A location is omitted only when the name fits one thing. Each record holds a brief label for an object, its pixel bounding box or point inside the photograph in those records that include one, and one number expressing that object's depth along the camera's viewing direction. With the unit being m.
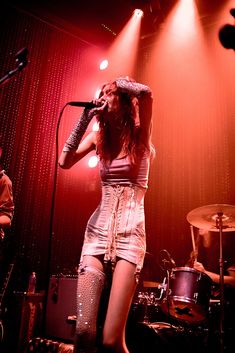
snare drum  4.21
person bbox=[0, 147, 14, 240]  4.39
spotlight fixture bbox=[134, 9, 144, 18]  6.87
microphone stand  2.59
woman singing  1.99
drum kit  4.21
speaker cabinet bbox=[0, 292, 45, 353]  4.54
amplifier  4.21
